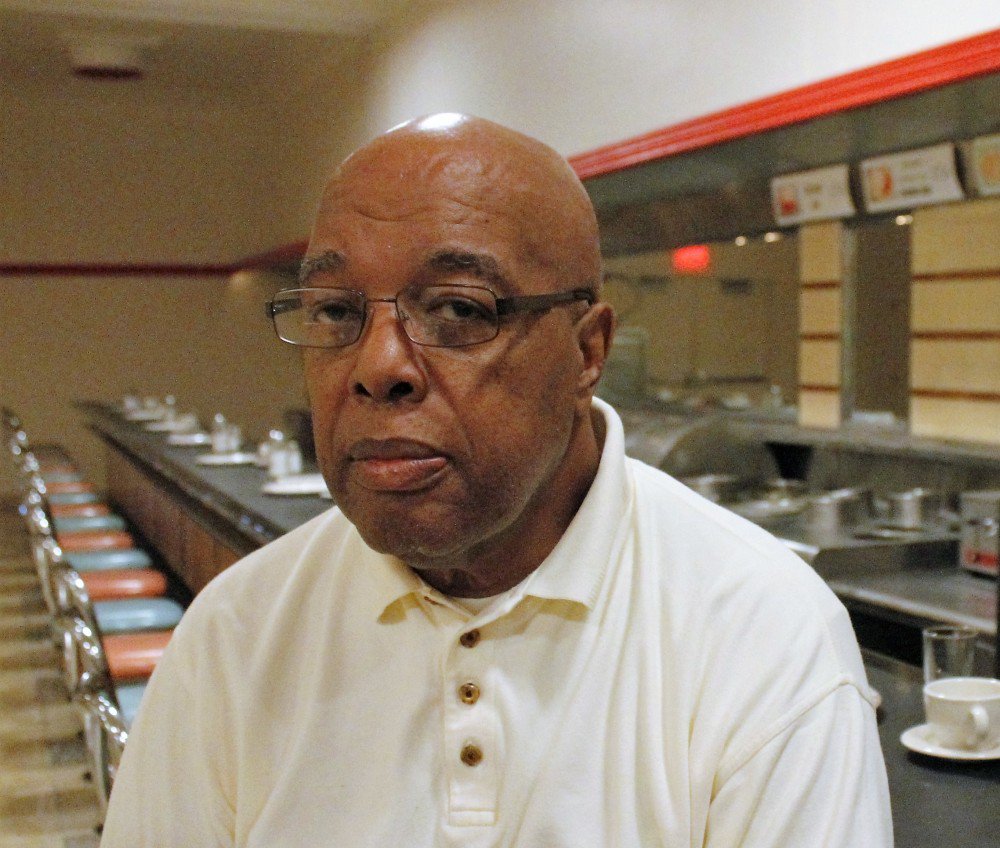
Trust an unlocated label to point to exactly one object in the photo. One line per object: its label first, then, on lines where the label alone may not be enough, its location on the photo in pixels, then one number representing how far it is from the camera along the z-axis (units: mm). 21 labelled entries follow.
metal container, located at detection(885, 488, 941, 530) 4172
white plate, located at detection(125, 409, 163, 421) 8484
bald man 1021
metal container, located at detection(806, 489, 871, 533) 4141
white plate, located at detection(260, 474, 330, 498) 4293
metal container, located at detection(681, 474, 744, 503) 4512
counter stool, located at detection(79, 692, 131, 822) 2270
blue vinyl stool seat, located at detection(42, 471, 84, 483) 7530
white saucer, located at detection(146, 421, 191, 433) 7566
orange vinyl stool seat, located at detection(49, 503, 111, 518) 6320
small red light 6934
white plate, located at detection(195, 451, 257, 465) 5578
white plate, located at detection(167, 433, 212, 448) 6691
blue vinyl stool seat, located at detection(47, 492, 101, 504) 6801
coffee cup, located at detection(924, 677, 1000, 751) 1825
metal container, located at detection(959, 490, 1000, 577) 3646
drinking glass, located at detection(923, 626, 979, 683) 2057
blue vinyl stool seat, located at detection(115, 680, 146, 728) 3113
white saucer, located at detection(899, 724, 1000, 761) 1799
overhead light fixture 8805
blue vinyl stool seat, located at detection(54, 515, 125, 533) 5969
